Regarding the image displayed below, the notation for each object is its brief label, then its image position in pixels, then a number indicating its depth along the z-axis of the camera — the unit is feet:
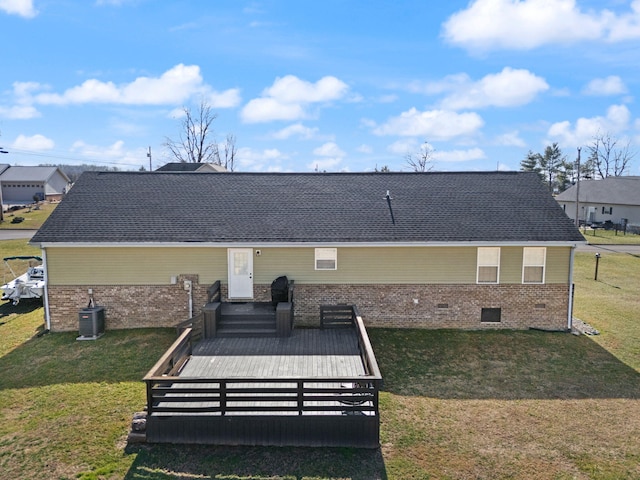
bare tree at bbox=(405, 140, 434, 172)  195.05
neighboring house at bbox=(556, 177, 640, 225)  139.95
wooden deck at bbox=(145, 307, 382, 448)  25.31
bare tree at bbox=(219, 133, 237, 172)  202.75
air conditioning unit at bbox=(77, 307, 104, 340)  42.01
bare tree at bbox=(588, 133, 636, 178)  221.46
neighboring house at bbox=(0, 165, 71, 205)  196.31
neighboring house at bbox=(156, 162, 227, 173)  120.26
